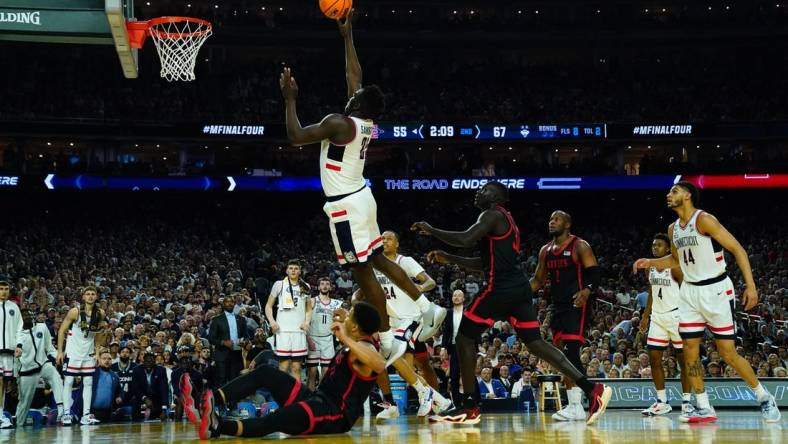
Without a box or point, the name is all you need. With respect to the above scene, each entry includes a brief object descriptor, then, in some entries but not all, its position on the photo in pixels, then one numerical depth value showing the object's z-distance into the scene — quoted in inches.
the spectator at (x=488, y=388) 623.2
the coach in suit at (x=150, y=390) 573.6
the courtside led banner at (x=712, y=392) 571.2
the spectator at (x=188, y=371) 572.7
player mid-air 354.0
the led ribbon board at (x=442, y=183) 1376.7
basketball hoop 553.0
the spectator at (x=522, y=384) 625.9
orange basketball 382.0
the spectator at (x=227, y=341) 584.7
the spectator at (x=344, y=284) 1048.6
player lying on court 284.5
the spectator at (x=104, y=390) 562.6
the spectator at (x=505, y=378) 655.1
